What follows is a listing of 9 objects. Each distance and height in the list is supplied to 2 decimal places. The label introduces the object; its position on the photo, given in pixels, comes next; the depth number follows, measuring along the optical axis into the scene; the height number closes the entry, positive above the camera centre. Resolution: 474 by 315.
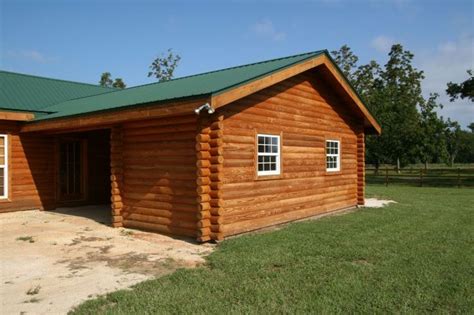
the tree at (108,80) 58.00 +11.65
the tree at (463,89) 33.34 +5.98
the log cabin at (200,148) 8.76 +0.37
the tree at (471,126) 116.24 +9.76
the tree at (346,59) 50.56 +12.77
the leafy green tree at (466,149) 99.20 +2.75
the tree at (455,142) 83.89 +3.85
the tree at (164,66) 49.94 +11.68
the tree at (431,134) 40.50 +2.71
